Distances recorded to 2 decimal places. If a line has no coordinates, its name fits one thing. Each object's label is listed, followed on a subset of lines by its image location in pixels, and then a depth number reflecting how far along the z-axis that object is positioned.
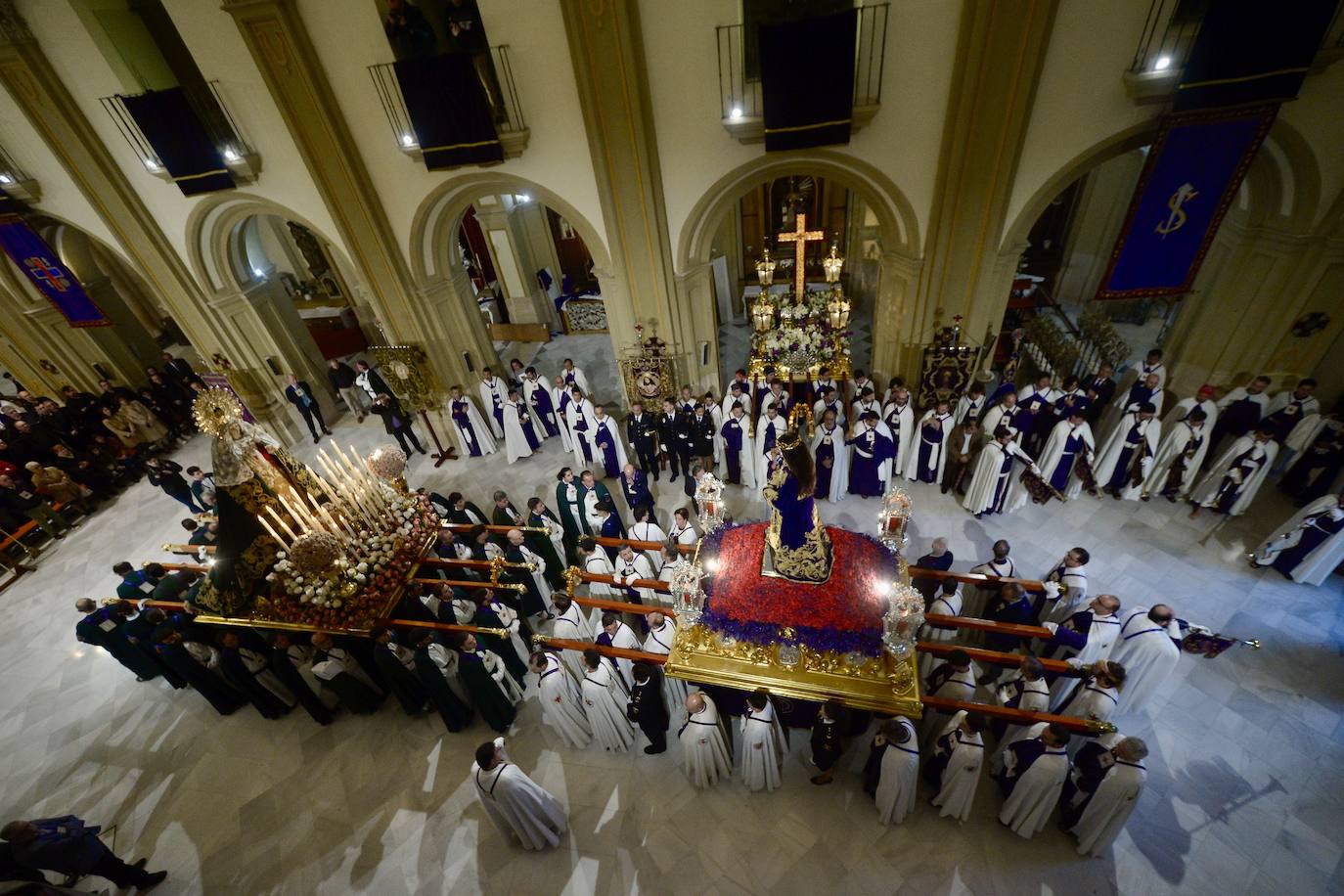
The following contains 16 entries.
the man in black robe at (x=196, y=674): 6.72
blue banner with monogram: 6.93
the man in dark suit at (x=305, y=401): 12.35
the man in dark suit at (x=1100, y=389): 8.91
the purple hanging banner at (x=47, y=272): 11.43
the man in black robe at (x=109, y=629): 7.20
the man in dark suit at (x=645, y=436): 9.55
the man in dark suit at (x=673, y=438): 9.45
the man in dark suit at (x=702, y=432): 9.54
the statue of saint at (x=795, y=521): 5.24
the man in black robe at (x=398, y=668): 6.12
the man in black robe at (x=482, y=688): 5.80
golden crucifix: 10.84
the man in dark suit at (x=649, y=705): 5.52
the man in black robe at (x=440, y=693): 5.91
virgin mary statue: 6.08
